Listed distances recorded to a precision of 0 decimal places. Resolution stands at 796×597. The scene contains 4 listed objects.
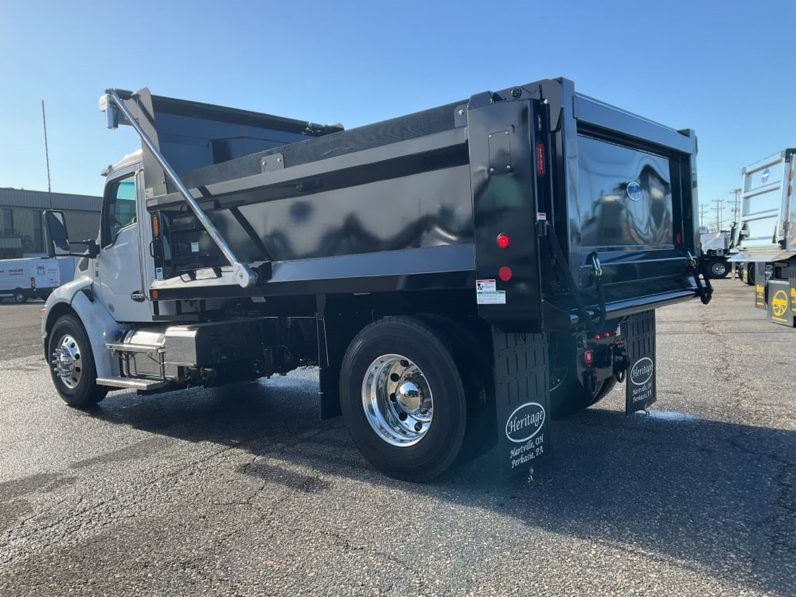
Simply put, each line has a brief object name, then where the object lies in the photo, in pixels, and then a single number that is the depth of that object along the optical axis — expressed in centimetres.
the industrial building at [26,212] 5262
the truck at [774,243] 1021
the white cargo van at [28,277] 3538
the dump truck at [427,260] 371
